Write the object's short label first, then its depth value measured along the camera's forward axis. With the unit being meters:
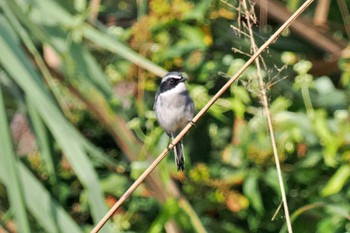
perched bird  6.66
